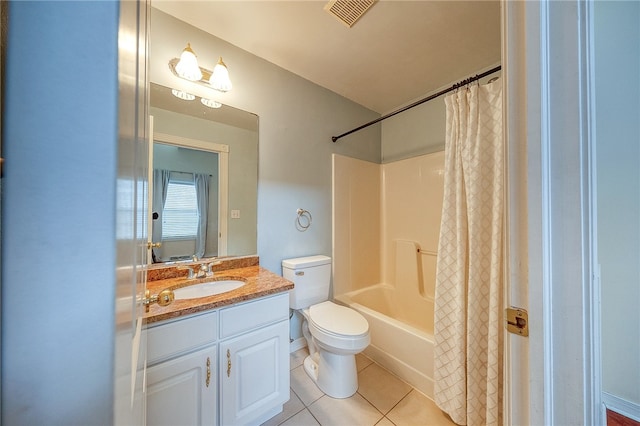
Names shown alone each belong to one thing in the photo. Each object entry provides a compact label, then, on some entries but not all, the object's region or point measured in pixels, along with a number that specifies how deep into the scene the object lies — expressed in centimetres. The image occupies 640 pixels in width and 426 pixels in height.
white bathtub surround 208
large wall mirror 132
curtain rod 117
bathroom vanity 88
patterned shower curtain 111
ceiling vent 121
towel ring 189
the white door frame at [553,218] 47
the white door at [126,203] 23
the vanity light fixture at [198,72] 129
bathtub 146
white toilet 134
